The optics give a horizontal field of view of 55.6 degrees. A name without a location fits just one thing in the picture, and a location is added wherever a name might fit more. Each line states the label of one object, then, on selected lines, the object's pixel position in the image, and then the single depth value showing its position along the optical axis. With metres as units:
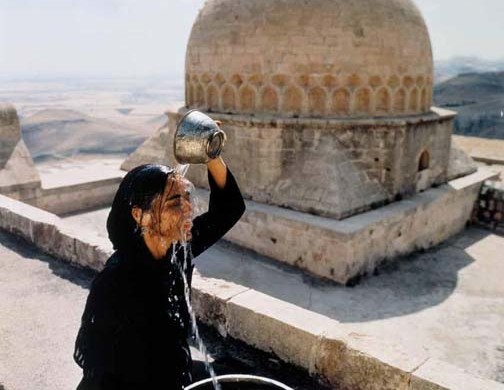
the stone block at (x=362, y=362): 2.43
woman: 1.49
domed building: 7.11
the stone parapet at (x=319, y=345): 2.37
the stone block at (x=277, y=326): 2.74
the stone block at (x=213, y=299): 3.15
